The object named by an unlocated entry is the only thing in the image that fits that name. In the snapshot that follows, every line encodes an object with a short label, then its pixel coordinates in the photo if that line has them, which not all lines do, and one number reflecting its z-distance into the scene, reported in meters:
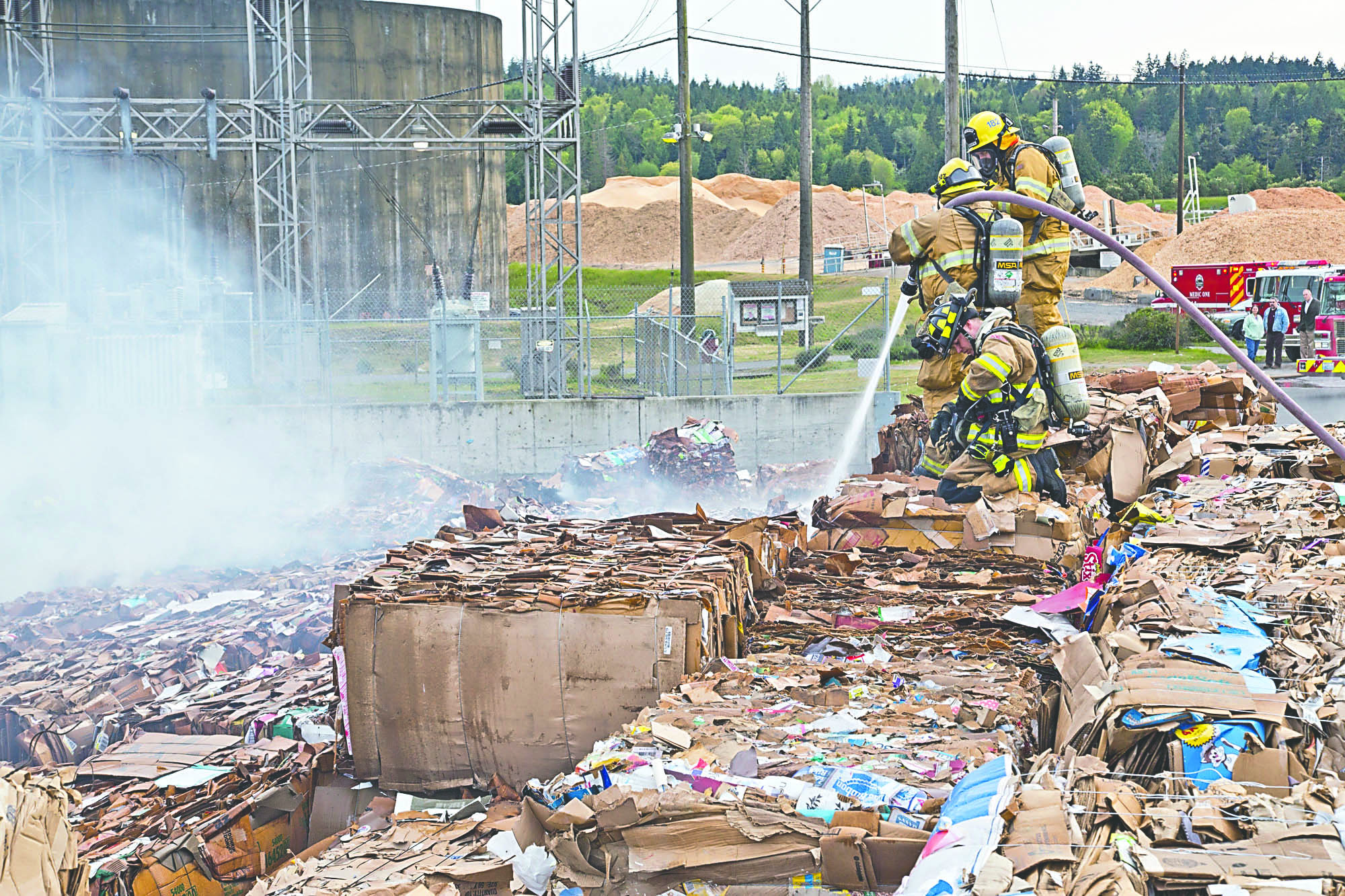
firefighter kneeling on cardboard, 8.55
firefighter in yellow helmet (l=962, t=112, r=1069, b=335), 10.71
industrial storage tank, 28.95
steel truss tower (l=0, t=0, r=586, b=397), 19.95
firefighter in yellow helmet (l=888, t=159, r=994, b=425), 10.28
